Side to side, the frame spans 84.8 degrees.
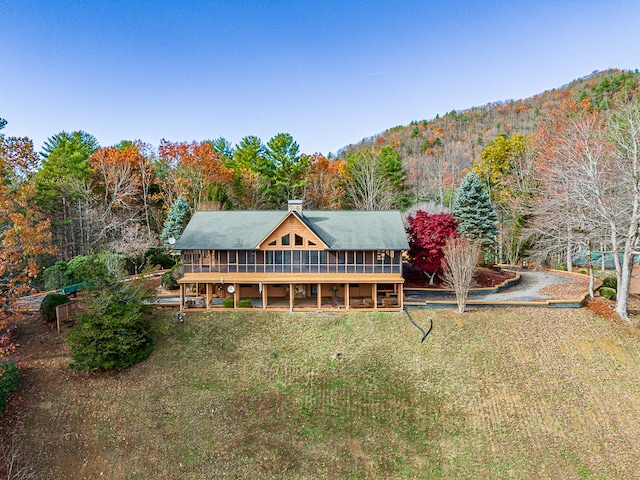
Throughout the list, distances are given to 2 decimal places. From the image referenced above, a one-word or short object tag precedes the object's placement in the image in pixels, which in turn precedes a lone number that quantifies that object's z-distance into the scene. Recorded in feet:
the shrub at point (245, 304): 71.51
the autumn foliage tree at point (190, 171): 126.93
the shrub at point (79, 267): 76.23
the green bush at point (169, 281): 87.20
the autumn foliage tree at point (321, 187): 145.79
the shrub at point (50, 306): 66.59
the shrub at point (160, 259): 107.34
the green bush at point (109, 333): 54.08
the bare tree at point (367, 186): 147.84
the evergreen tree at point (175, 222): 111.86
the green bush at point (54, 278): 86.22
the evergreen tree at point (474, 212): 105.29
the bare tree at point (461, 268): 66.95
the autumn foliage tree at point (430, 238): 83.46
